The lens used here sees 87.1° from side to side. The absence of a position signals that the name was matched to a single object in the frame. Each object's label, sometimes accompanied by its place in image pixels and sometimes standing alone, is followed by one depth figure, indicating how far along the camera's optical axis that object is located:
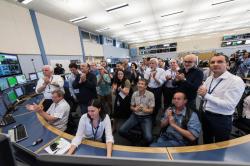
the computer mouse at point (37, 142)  1.42
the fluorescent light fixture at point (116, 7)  4.78
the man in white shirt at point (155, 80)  3.00
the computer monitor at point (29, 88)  3.50
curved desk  1.16
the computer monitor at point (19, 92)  3.03
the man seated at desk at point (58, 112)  1.86
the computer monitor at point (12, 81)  3.13
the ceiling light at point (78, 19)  5.94
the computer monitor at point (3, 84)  2.82
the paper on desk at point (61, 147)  1.30
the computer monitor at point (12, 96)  2.67
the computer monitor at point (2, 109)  2.18
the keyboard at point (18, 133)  1.55
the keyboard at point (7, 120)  1.95
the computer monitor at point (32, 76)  3.98
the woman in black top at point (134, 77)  4.32
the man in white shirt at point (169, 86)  3.03
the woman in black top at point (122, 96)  2.72
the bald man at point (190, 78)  2.12
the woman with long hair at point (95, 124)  1.57
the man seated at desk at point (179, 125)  1.56
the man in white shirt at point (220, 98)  1.38
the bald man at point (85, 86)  2.58
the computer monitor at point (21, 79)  3.55
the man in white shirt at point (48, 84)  2.49
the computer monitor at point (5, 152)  0.42
